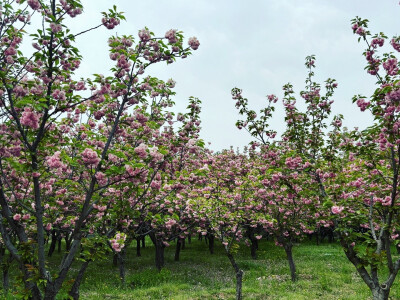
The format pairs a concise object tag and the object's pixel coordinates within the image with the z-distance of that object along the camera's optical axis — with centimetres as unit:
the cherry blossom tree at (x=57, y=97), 572
